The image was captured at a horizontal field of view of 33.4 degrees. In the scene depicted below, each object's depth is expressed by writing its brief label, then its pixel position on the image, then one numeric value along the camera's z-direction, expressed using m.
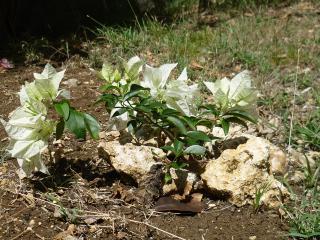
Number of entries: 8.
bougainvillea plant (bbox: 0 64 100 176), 1.93
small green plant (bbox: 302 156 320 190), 2.18
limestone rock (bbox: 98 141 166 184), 2.04
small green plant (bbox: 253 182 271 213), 1.96
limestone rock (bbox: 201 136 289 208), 2.01
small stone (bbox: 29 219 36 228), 1.92
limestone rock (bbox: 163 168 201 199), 2.03
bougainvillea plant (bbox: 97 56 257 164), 1.98
